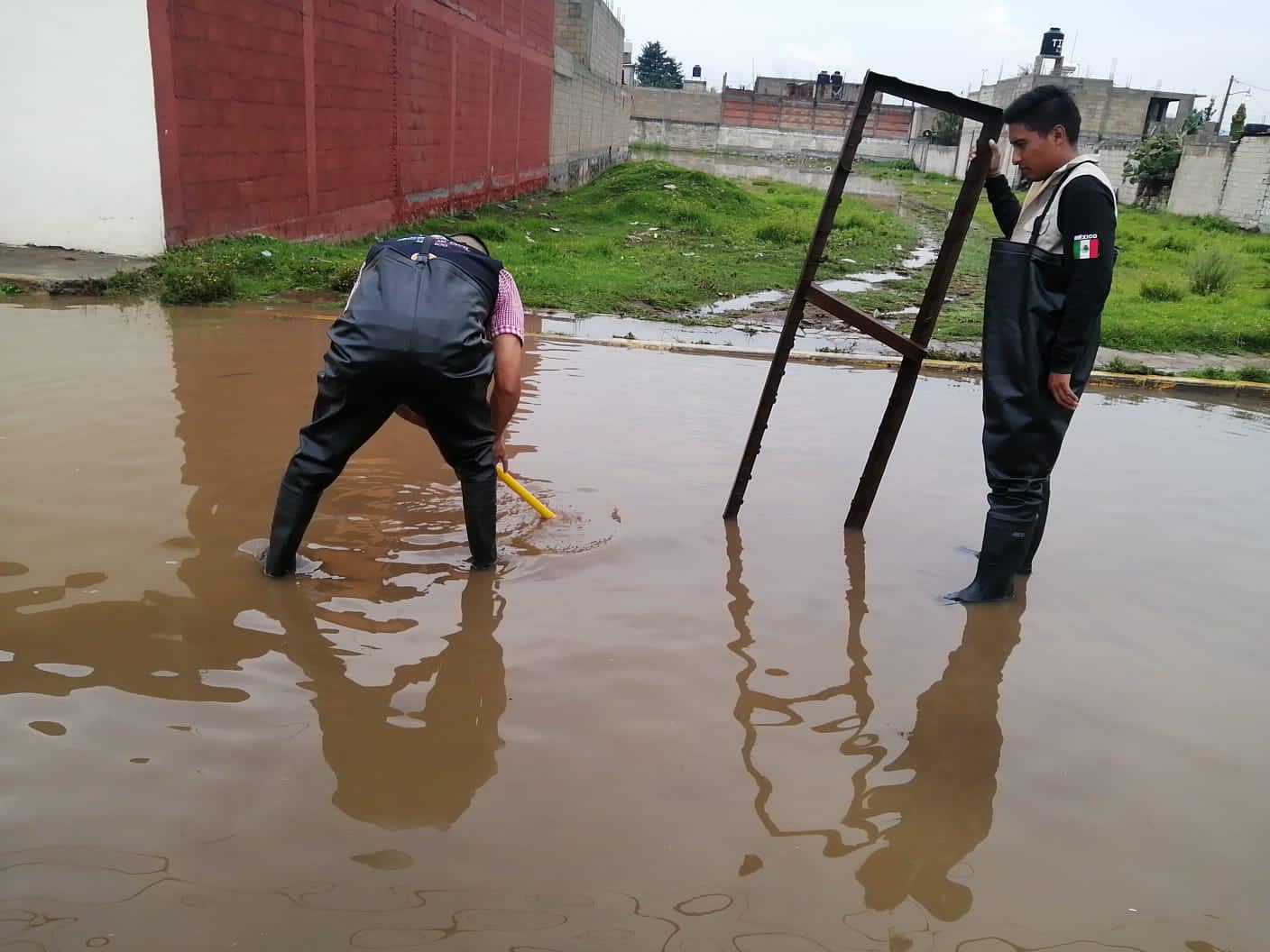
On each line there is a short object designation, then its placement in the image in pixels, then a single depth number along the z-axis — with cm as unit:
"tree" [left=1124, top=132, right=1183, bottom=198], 2591
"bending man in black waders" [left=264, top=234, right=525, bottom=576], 292
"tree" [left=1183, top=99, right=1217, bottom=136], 3708
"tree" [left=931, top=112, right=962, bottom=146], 4534
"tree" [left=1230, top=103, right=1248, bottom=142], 2772
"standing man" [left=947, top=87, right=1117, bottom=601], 307
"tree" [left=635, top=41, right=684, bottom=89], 8325
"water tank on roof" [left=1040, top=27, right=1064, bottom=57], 4381
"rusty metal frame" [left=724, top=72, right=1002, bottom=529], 348
